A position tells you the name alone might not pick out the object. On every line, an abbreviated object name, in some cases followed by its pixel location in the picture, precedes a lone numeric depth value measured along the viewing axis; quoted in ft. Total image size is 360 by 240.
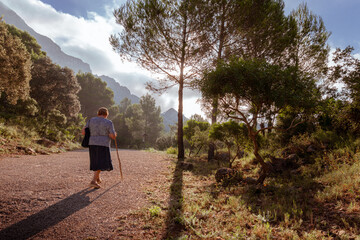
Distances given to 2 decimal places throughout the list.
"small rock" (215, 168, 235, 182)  20.19
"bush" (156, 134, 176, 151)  109.47
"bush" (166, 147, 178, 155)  56.49
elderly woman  13.65
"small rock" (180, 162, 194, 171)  27.45
